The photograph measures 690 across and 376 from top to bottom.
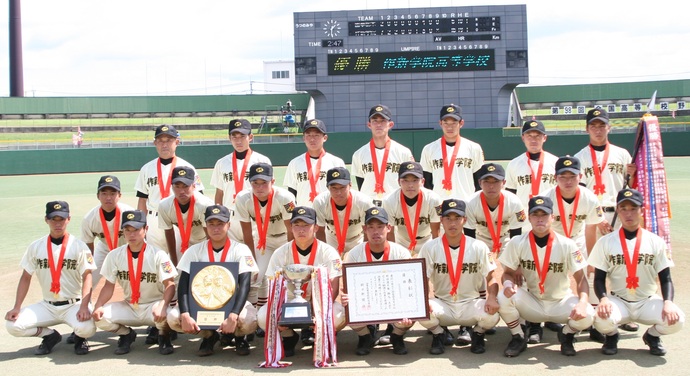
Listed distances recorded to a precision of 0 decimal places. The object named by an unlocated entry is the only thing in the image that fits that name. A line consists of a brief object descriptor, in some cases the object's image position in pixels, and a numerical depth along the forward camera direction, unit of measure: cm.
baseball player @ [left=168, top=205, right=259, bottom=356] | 627
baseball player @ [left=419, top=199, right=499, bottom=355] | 629
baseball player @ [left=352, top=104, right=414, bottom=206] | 808
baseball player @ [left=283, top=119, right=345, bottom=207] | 815
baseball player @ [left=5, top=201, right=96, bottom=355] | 655
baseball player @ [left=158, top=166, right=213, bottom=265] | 728
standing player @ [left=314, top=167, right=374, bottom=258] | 729
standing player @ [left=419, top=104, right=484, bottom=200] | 803
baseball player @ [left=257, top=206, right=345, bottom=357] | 642
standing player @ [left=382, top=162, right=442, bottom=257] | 709
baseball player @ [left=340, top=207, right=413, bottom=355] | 628
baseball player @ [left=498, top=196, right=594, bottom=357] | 626
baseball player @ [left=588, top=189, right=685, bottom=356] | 612
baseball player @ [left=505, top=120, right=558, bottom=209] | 779
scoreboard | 3656
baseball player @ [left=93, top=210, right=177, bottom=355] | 655
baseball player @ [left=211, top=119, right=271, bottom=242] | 830
